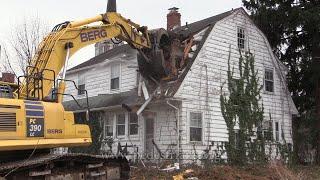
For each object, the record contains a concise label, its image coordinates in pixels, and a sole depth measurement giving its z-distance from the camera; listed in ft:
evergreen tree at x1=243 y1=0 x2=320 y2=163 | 87.25
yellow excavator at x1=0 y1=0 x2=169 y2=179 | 38.63
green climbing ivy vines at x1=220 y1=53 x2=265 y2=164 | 81.92
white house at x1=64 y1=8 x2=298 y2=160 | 77.10
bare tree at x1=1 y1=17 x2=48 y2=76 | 131.85
